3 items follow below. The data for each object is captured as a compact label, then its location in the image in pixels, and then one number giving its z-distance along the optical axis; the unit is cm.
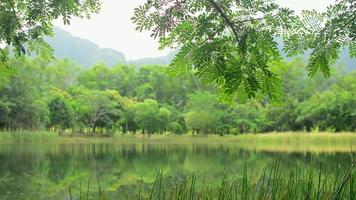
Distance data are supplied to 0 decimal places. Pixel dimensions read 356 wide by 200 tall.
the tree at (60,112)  3812
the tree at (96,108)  4047
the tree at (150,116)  4322
